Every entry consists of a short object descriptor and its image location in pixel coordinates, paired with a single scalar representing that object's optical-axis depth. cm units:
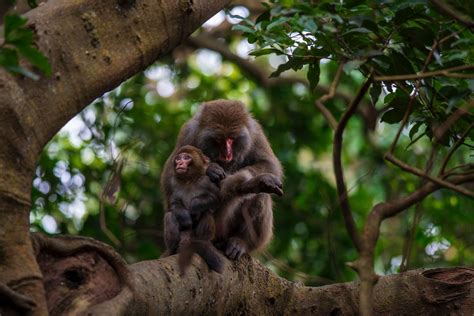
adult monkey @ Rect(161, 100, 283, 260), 1180
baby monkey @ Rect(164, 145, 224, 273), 1162
